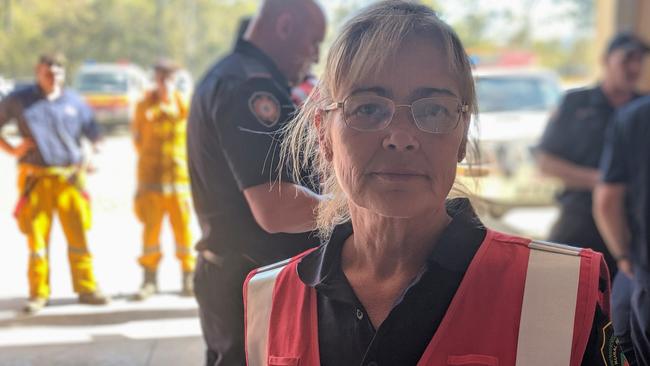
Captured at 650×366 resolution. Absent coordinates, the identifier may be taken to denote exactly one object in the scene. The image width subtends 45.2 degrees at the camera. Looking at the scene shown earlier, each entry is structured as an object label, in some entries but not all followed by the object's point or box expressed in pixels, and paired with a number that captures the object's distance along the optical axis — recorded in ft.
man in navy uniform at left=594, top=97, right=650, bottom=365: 6.43
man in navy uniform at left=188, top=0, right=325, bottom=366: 6.04
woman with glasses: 3.33
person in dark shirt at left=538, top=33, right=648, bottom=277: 11.75
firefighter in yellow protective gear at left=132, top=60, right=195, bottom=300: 17.43
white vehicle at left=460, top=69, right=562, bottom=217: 24.80
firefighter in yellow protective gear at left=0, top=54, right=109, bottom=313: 15.24
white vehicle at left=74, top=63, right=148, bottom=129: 17.40
